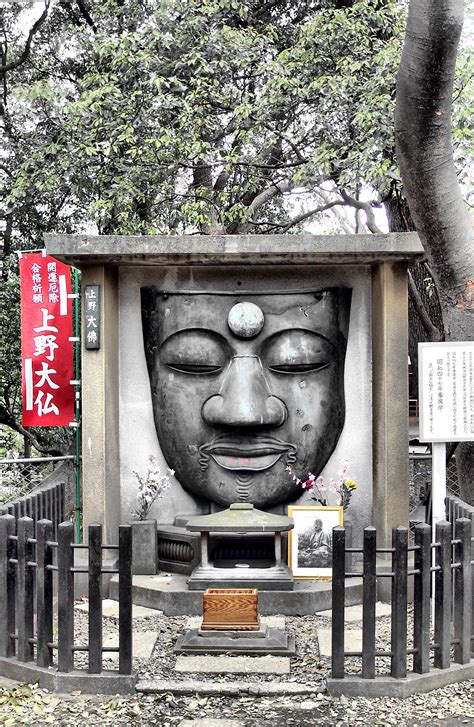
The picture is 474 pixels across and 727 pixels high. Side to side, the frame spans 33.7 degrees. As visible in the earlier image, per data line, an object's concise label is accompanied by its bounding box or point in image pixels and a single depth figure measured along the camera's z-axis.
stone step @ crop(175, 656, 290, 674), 5.66
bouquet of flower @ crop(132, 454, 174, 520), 8.00
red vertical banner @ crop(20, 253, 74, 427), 9.16
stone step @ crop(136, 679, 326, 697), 5.30
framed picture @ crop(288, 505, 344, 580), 7.48
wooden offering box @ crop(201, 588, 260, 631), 5.96
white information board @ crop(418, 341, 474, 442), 6.72
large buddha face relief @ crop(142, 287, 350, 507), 7.97
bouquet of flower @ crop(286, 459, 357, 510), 7.78
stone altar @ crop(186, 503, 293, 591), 6.77
